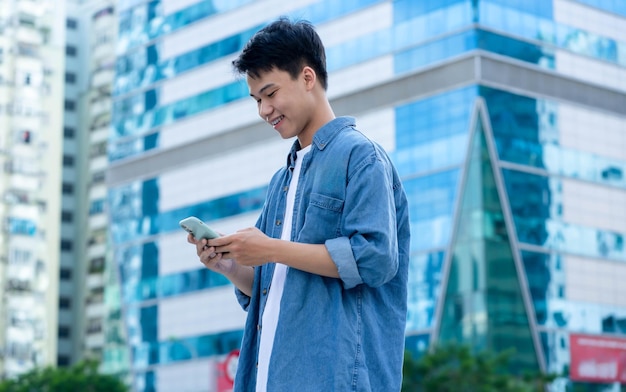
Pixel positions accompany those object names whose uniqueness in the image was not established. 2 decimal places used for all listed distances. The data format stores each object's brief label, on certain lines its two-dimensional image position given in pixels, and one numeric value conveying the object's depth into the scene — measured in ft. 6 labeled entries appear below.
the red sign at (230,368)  69.24
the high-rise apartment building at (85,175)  216.74
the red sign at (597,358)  120.47
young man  9.91
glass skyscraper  117.60
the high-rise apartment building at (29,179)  198.49
